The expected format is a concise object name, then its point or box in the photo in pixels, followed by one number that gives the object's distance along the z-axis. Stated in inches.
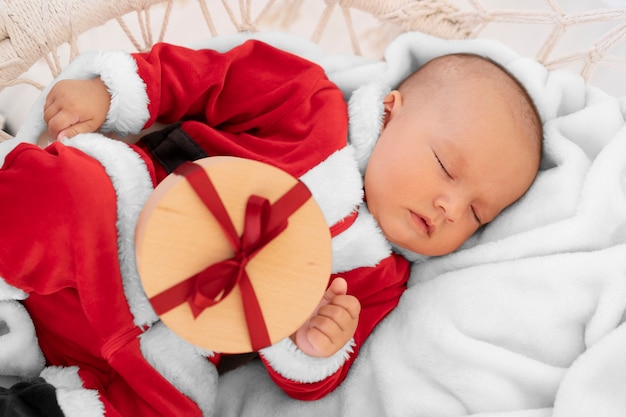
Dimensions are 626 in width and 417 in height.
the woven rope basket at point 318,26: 36.6
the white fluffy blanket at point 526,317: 32.9
